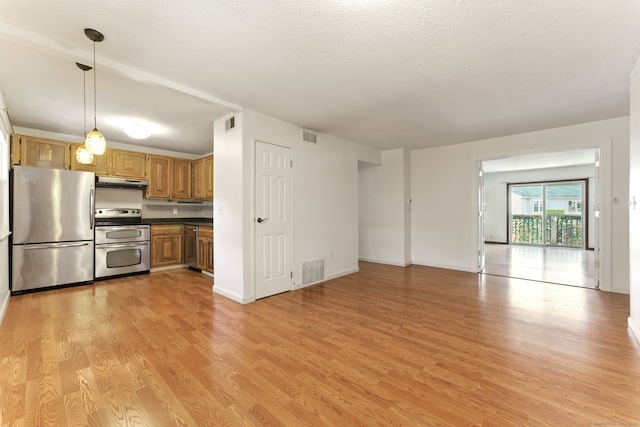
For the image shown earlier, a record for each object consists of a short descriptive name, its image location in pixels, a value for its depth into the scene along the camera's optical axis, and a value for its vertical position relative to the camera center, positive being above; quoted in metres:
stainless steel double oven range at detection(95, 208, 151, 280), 4.55 -0.55
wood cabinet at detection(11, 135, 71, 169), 4.01 +0.94
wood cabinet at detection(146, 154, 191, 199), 5.33 +0.71
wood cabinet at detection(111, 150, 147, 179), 4.92 +0.90
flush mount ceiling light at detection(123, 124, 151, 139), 3.76 +1.14
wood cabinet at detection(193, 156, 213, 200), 5.33 +0.70
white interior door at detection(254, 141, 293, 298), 3.69 -0.11
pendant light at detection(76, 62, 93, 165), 2.52 +0.68
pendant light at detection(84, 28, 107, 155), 2.45 +0.64
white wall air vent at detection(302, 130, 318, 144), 4.31 +1.22
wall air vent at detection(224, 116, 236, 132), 3.62 +1.20
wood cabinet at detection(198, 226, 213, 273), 4.84 -0.66
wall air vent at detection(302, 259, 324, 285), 4.31 -0.97
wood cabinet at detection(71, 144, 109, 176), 4.50 +0.81
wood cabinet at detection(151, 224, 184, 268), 5.23 -0.64
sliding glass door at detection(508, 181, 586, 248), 8.45 -0.06
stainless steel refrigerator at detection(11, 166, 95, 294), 3.80 -0.23
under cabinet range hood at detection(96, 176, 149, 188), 4.70 +0.54
